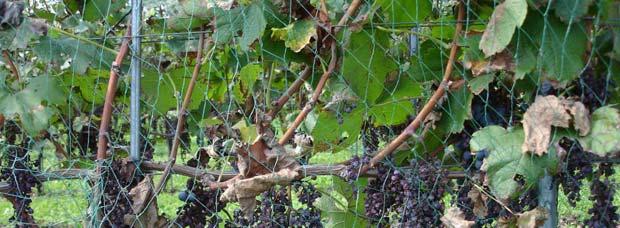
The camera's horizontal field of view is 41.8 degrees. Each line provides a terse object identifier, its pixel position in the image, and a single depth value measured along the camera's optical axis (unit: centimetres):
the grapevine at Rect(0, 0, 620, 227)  167
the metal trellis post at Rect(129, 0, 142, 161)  210
